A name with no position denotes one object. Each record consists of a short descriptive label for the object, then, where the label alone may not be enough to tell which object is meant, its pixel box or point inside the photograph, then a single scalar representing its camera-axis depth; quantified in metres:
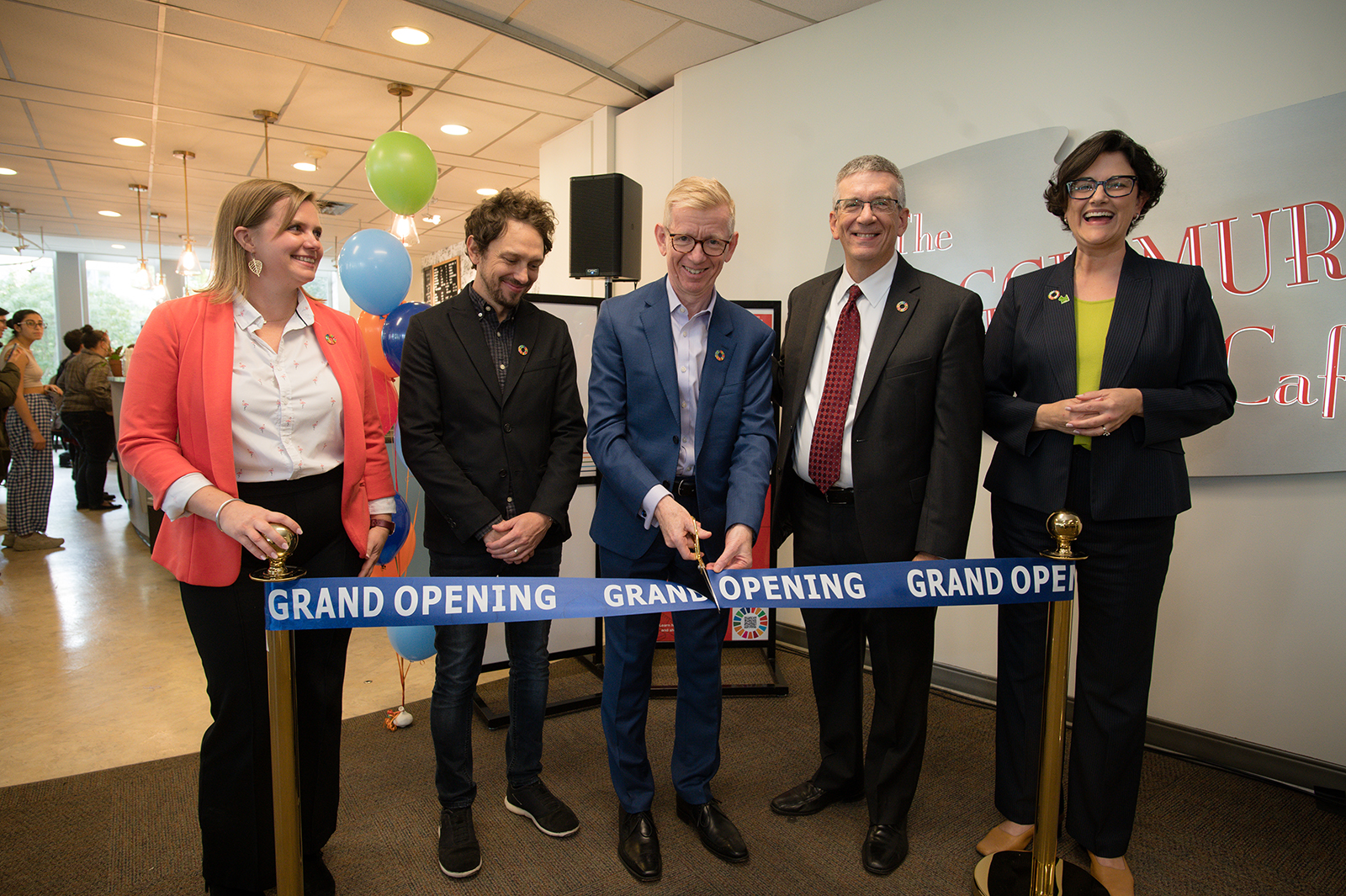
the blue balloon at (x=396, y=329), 2.91
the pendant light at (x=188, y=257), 7.54
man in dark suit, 1.81
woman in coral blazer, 1.52
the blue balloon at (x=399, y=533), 2.58
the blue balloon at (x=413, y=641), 2.70
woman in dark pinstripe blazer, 1.77
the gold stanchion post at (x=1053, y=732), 1.57
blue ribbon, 1.39
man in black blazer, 1.88
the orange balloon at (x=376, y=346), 3.08
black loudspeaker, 3.50
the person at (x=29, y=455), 5.57
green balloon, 3.99
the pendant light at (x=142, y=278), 8.53
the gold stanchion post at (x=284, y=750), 1.39
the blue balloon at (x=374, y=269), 2.87
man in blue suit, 1.84
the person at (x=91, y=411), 6.38
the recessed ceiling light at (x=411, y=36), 3.97
